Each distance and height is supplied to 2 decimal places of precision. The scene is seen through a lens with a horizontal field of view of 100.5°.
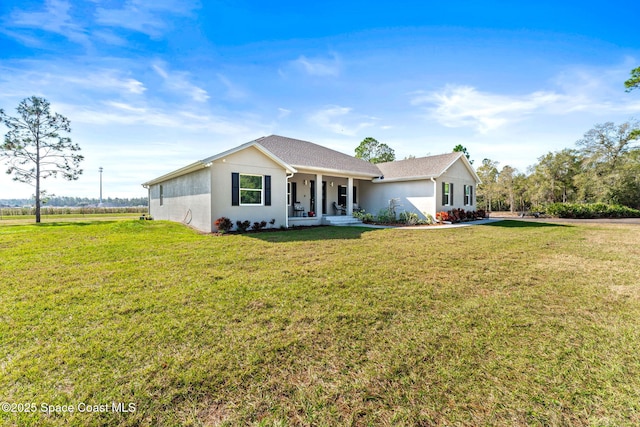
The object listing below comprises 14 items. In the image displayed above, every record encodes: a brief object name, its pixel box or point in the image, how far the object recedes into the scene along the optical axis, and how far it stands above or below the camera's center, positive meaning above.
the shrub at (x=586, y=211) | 22.05 -0.05
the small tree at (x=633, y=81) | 17.78 +8.73
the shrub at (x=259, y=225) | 12.23 -0.72
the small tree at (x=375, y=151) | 38.00 +8.48
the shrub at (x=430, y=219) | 15.87 -0.55
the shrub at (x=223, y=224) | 11.11 -0.61
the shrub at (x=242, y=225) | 11.76 -0.69
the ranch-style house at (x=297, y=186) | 11.80 +1.40
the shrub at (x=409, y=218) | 15.55 -0.48
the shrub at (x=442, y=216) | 16.00 -0.37
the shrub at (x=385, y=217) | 16.31 -0.44
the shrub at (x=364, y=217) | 16.84 -0.46
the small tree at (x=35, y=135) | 20.14 +5.82
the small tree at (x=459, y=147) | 31.94 +7.56
